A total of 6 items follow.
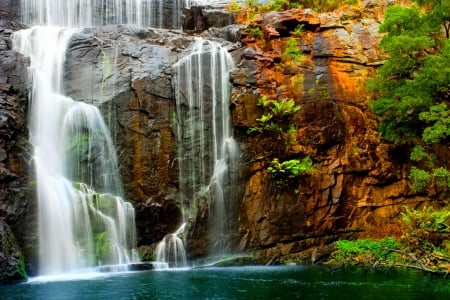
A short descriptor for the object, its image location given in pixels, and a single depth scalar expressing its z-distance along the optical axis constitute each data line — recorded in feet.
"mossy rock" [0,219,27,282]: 47.70
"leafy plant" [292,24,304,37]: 76.59
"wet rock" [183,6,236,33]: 86.69
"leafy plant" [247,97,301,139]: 66.28
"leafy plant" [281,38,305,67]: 73.46
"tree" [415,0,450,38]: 60.23
